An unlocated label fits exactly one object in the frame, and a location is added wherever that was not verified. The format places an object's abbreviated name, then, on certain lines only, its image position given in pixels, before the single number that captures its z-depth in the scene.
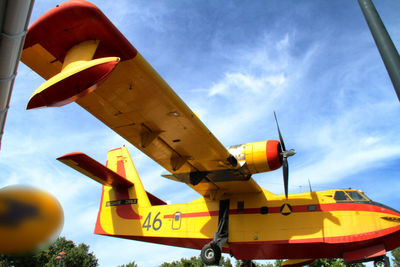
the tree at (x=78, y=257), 26.44
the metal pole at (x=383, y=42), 2.34
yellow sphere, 1.23
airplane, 4.69
